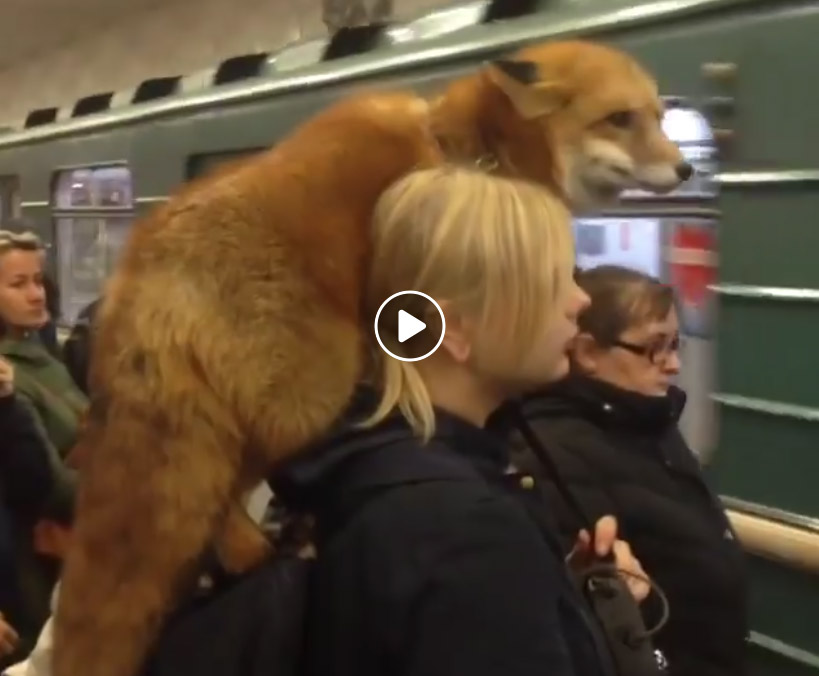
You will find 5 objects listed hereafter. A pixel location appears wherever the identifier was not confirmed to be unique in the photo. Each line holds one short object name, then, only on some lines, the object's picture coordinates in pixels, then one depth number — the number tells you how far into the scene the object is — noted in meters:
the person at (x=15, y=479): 3.20
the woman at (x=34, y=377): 3.42
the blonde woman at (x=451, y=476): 1.35
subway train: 2.97
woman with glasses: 2.11
